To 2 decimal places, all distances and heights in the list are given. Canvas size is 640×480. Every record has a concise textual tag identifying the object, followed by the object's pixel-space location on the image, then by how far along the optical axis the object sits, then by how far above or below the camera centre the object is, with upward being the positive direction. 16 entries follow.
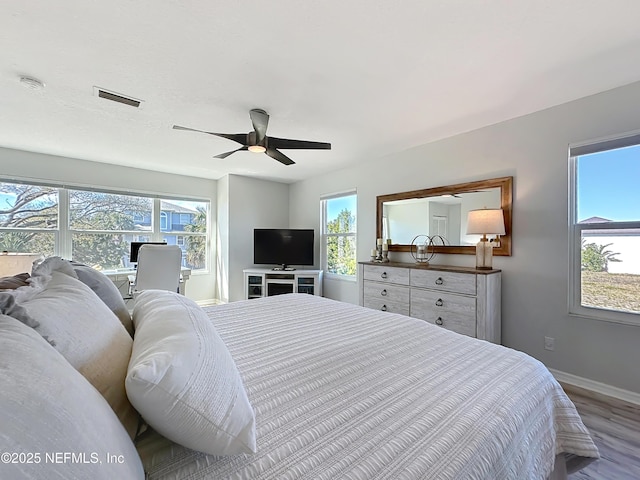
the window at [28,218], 3.85 +0.28
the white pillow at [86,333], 0.68 -0.26
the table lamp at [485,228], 2.77 +0.12
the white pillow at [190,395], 0.61 -0.36
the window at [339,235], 4.79 +0.08
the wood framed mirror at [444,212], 2.95 +0.35
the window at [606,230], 2.28 +0.08
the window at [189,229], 5.22 +0.18
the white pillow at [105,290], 1.20 -0.22
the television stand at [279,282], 4.99 -0.76
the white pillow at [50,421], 0.39 -0.28
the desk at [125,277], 4.16 -0.58
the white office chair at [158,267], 3.44 -0.35
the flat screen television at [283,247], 5.20 -0.15
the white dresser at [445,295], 2.70 -0.60
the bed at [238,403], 0.47 -0.52
